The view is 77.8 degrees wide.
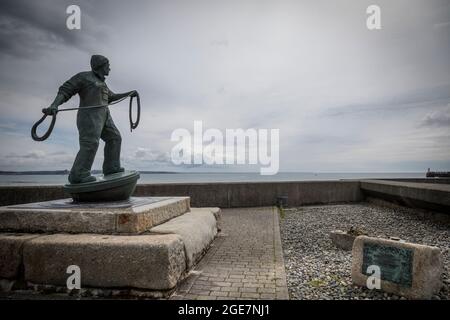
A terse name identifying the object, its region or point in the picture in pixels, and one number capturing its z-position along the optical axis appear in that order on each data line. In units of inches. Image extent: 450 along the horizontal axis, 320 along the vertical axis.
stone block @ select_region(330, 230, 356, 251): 204.2
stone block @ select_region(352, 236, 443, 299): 119.6
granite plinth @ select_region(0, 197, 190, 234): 156.2
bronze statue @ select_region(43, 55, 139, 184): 194.5
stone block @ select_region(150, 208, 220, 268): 161.2
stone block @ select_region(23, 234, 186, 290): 129.5
